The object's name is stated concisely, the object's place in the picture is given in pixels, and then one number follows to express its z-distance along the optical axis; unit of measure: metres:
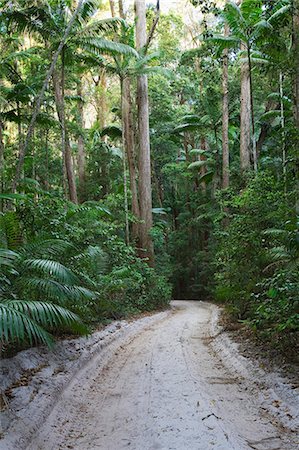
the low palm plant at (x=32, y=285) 3.78
